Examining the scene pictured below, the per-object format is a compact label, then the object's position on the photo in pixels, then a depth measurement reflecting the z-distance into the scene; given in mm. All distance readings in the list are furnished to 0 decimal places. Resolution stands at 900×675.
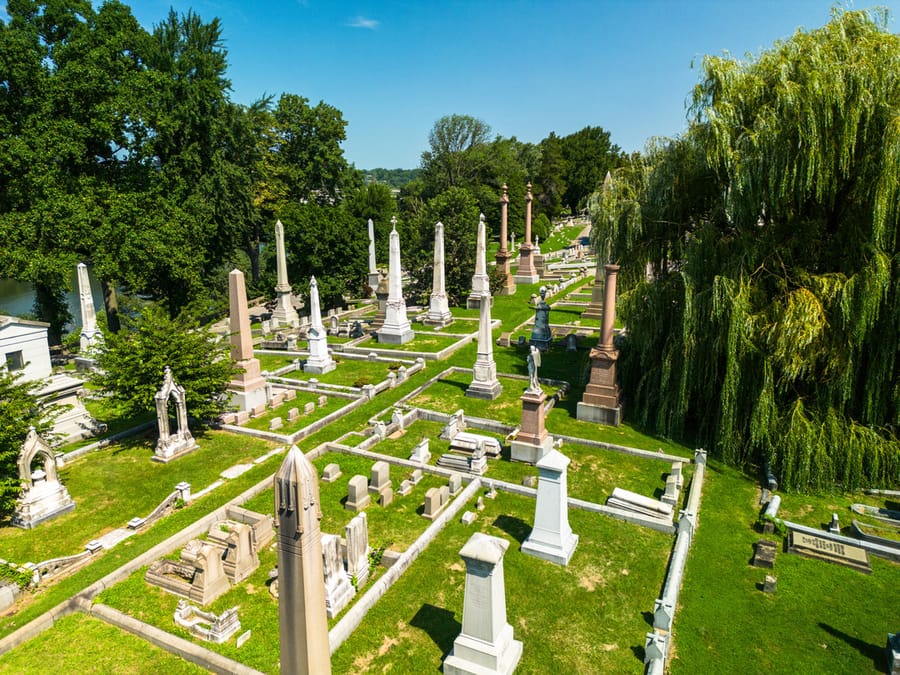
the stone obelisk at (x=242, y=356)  18078
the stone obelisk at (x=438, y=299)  30078
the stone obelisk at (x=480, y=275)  34000
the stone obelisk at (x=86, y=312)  23219
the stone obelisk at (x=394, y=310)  27297
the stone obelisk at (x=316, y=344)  22828
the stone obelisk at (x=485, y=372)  19438
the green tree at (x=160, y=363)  15453
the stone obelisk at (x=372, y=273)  41766
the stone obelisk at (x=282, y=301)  32531
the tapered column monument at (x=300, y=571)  4723
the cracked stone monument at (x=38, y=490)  11969
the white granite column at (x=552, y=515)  10547
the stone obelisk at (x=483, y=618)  7613
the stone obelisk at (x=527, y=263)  43000
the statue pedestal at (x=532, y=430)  14625
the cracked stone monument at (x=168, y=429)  15211
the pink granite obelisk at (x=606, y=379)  17000
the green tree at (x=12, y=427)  11648
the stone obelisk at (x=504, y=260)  39094
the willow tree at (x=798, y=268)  12453
